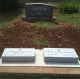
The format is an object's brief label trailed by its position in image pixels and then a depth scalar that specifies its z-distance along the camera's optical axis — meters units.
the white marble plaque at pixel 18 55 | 2.41
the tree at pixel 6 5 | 6.47
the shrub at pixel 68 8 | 6.50
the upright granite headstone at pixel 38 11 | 5.22
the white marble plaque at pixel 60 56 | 2.41
